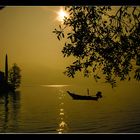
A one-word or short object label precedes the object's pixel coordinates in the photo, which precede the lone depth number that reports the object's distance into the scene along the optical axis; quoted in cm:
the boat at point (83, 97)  7705
